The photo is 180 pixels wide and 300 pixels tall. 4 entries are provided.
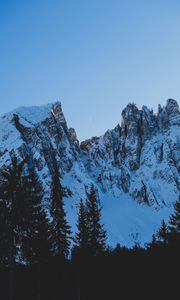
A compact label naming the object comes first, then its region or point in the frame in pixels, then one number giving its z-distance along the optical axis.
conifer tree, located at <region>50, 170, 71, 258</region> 63.03
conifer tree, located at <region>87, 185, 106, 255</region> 70.39
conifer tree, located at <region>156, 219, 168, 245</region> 69.06
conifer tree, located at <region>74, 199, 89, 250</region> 66.53
